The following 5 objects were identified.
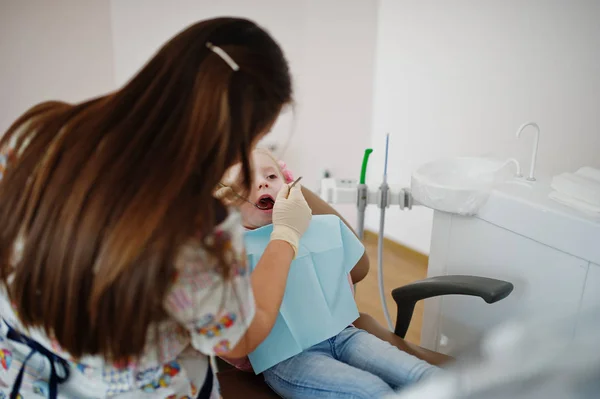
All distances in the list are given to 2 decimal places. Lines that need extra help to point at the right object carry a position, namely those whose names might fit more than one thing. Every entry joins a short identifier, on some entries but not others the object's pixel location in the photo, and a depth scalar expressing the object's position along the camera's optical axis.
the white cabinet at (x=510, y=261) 1.13
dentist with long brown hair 0.60
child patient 1.01
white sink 1.32
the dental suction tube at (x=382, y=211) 1.48
